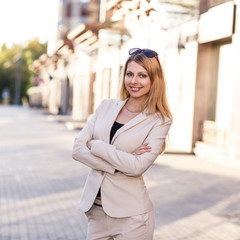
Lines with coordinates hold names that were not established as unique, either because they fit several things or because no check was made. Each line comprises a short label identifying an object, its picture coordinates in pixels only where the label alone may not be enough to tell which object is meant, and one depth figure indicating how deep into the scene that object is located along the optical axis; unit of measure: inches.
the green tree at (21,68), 3850.9
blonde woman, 111.7
